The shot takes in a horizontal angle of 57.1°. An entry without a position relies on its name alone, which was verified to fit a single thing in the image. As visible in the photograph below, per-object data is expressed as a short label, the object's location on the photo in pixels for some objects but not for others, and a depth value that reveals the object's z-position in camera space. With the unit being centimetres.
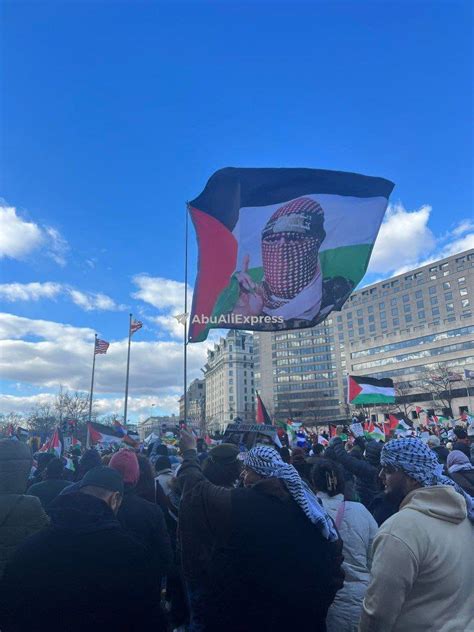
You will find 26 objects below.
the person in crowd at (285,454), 736
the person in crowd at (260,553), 236
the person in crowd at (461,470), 534
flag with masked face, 627
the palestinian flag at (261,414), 1066
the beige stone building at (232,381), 14462
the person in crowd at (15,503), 319
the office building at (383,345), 9694
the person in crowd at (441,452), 830
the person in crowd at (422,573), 218
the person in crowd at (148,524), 378
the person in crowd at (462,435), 991
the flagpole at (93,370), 3071
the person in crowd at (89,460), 654
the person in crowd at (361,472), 590
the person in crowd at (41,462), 798
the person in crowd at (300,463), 577
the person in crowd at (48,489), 505
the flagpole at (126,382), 2455
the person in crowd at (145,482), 459
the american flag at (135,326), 2562
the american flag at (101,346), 3030
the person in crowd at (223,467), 400
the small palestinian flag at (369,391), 1345
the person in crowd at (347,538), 316
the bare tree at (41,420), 6981
